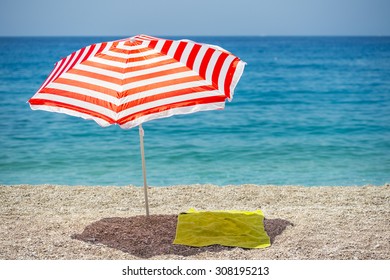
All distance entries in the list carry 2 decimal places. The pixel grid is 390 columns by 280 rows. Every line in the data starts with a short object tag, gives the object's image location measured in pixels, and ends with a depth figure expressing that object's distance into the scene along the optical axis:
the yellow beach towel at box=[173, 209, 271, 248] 4.67
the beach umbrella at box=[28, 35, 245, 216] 4.41
